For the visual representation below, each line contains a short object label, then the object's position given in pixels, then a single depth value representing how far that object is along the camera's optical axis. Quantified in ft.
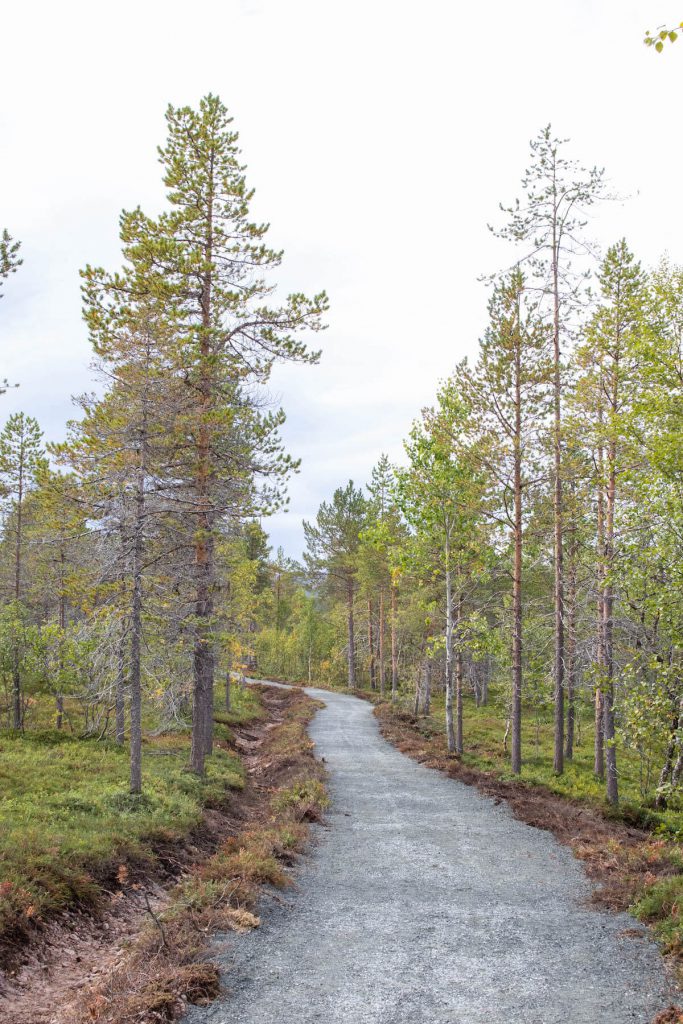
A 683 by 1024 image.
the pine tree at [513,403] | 60.08
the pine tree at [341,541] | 175.94
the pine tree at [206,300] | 47.85
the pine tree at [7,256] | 35.94
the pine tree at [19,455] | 81.20
